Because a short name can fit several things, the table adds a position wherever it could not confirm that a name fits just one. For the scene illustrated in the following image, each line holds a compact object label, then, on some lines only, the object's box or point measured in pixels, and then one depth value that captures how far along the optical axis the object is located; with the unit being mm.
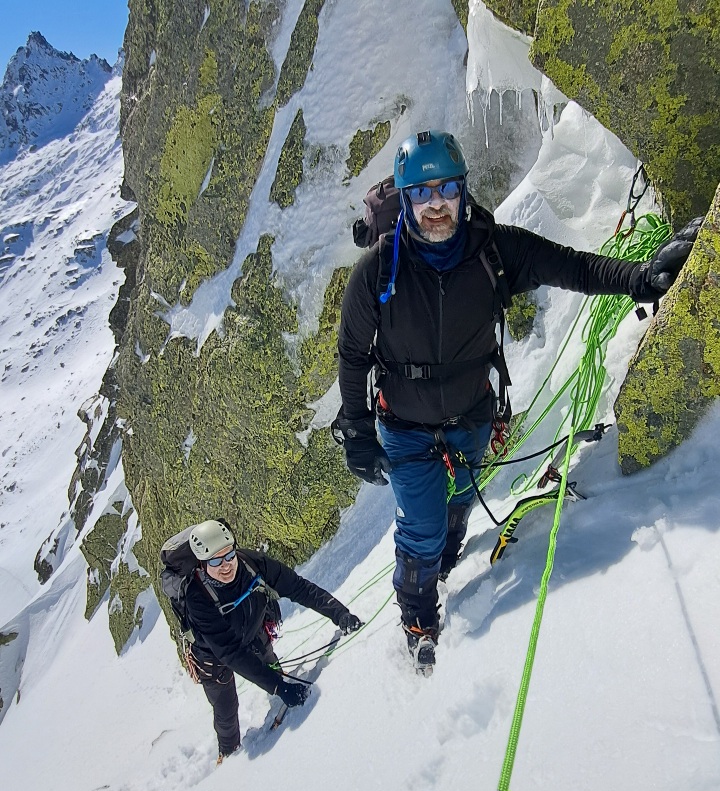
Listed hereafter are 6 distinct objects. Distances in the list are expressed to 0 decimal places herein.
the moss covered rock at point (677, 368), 2566
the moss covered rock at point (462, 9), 7551
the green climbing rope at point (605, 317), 3652
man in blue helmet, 2750
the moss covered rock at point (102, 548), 19031
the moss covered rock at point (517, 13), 4875
